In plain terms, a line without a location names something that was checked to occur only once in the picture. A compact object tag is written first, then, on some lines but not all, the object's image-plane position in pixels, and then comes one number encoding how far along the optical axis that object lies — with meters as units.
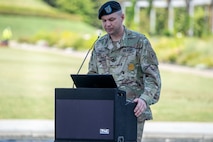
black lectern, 6.75
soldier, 7.77
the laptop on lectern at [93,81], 6.94
